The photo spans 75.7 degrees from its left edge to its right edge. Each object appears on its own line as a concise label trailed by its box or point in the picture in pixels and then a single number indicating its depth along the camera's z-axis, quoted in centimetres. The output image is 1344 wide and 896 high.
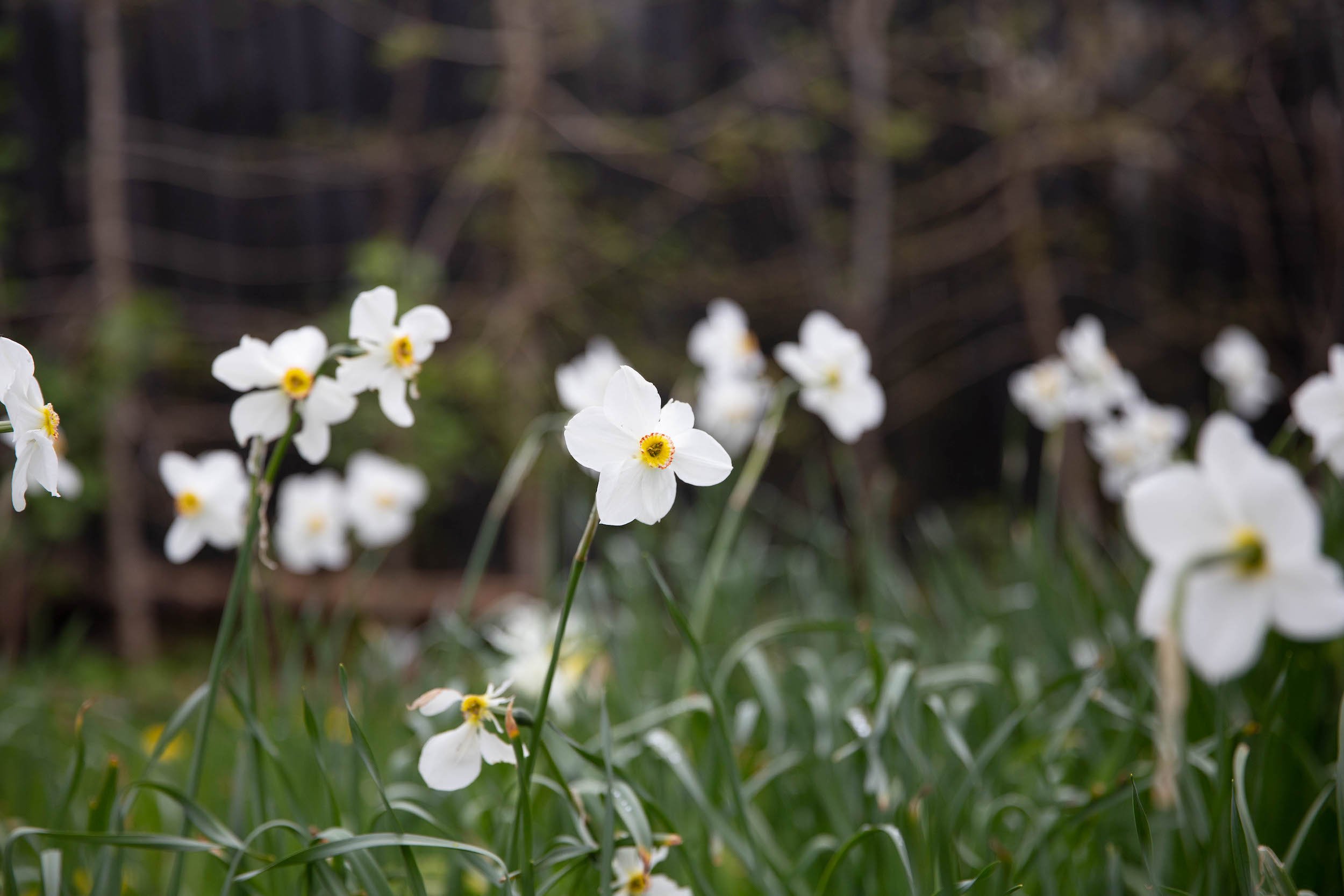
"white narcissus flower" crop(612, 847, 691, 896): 75
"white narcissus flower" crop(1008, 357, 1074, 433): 168
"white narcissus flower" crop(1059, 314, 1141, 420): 154
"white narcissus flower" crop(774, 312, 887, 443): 120
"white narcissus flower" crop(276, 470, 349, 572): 158
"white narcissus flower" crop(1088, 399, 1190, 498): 177
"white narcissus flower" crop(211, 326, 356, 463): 87
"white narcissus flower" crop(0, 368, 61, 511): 66
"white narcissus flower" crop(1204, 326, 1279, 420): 200
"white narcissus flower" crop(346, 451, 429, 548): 167
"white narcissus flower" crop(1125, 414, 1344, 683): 46
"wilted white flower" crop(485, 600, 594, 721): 142
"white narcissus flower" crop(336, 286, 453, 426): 85
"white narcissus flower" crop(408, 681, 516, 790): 70
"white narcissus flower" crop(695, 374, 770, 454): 167
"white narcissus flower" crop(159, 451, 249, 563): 104
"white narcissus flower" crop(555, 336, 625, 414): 123
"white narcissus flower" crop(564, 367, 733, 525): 65
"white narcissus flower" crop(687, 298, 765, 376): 141
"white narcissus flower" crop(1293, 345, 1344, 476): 71
